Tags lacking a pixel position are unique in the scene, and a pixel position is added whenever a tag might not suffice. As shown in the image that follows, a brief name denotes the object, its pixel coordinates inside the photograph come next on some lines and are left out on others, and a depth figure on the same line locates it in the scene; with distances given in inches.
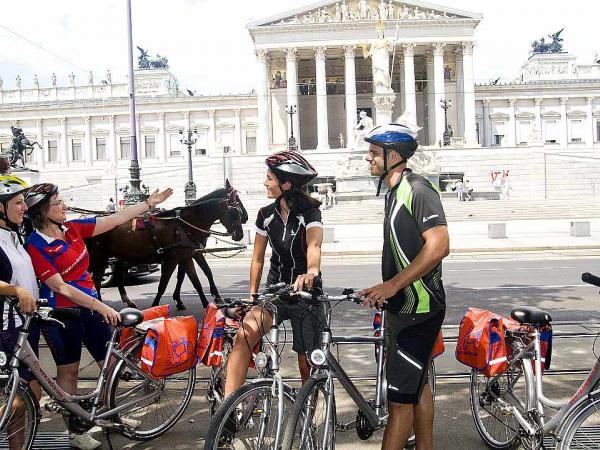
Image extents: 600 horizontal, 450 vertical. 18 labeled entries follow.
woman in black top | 171.2
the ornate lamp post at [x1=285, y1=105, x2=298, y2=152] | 2229.6
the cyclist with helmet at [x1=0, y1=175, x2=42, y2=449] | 163.2
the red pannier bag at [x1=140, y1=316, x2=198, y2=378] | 183.3
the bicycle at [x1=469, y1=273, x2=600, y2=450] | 138.6
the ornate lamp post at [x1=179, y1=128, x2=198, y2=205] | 1589.6
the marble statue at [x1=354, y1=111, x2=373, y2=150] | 1867.6
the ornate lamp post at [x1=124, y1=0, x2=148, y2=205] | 811.4
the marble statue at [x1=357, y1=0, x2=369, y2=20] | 2706.7
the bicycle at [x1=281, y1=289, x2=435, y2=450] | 140.6
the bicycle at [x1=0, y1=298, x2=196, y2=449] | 159.2
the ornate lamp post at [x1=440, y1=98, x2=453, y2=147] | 2320.4
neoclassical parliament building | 2229.3
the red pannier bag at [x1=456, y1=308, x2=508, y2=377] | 177.8
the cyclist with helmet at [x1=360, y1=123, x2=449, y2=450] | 147.1
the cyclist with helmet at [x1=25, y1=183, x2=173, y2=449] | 184.2
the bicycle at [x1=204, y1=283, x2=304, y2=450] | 140.9
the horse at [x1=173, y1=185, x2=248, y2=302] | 417.7
